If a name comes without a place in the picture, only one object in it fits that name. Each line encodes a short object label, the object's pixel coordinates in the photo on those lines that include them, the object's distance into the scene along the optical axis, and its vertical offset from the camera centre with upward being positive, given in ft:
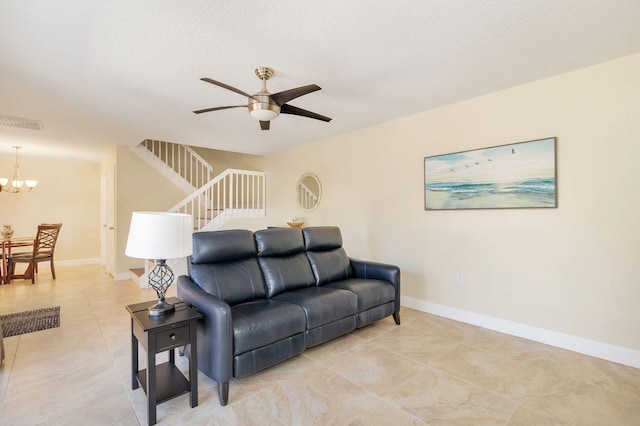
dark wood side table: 5.73 -2.60
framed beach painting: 9.29 +1.20
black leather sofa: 6.77 -2.40
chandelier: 19.12 +1.95
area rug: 10.24 -3.88
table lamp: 6.09 -0.49
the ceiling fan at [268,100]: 7.66 +2.99
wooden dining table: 16.76 -1.77
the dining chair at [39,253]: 16.92 -2.25
